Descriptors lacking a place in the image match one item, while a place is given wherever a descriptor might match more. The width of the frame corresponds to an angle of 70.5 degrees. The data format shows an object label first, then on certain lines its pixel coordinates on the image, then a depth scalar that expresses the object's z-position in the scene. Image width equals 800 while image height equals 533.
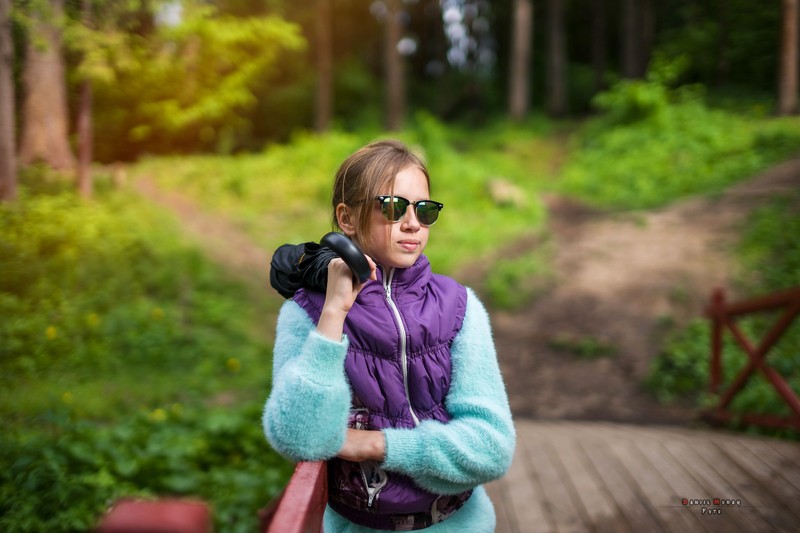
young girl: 1.47
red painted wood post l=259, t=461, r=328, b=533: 1.26
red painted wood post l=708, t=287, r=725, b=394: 5.57
